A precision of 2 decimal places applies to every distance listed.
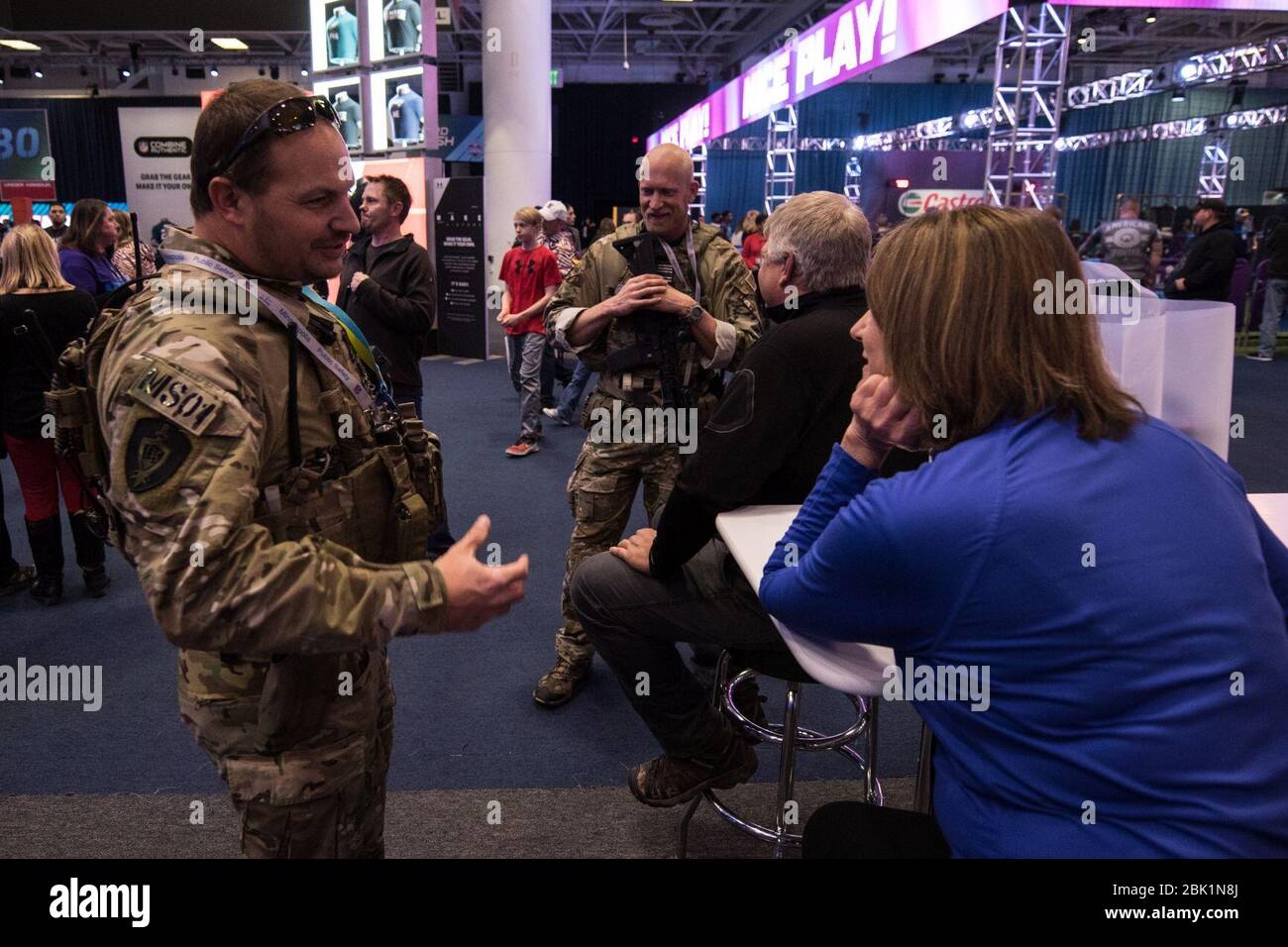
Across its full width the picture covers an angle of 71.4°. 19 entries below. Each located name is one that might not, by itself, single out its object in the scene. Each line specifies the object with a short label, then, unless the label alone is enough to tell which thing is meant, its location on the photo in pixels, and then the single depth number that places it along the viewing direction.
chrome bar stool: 1.88
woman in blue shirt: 0.99
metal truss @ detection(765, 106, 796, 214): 13.21
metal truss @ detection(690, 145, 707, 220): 17.91
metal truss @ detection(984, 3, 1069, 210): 6.87
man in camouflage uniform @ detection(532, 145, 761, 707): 2.74
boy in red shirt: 6.03
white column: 8.88
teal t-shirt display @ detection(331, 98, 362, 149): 8.74
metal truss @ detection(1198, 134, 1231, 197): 15.62
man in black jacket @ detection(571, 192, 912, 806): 1.90
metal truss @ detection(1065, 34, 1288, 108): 11.30
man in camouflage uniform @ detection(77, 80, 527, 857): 1.01
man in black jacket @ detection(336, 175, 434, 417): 3.60
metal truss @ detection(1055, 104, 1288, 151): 14.89
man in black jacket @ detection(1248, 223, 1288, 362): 9.22
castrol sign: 9.19
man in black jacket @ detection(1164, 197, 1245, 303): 8.04
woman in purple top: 4.55
